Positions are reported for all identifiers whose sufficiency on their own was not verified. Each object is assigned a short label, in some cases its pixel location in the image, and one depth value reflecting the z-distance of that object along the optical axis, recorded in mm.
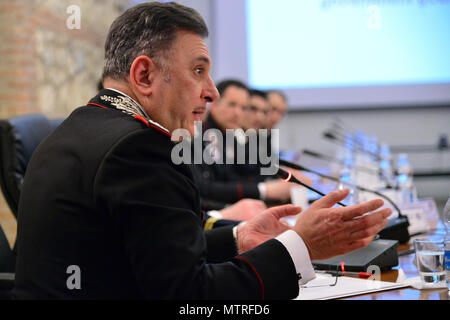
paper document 2455
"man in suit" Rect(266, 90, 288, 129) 8449
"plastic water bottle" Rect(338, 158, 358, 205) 2946
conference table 2417
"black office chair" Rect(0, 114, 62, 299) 3018
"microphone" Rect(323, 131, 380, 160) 3975
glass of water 2477
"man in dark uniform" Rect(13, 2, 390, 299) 2279
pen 2561
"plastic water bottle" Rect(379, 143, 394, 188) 3978
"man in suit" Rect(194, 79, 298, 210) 4667
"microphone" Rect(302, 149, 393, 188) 3714
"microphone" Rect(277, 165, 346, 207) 2567
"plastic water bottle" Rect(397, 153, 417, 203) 3228
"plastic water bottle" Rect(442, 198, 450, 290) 2493
